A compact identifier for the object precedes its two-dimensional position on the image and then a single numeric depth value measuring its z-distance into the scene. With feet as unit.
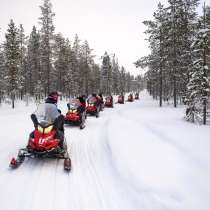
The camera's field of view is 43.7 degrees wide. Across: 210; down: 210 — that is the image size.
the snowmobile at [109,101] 108.06
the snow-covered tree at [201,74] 56.54
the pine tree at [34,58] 172.35
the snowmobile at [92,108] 71.00
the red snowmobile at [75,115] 51.70
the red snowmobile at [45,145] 25.96
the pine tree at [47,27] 135.95
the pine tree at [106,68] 235.40
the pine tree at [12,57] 113.50
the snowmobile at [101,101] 81.88
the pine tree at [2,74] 159.59
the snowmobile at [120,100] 139.89
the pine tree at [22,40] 165.39
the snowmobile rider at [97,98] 74.18
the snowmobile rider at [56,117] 27.91
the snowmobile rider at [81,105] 53.50
